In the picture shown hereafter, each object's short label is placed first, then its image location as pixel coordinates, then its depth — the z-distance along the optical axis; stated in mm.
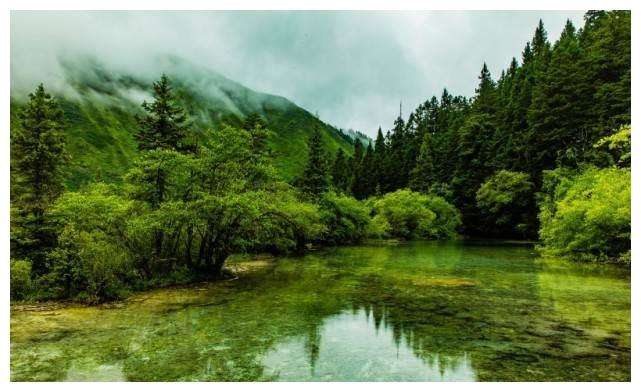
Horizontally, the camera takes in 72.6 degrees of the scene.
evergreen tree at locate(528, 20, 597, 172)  48875
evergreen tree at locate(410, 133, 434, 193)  76438
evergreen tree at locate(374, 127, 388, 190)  87312
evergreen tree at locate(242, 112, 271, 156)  38594
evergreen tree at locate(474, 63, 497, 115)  77812
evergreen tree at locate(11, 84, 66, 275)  19797
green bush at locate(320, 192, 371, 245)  45312
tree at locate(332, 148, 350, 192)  91138
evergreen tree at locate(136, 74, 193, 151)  28344
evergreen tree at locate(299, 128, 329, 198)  45938
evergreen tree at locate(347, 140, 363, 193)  90250
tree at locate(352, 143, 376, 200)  87750
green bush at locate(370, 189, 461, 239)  58906
